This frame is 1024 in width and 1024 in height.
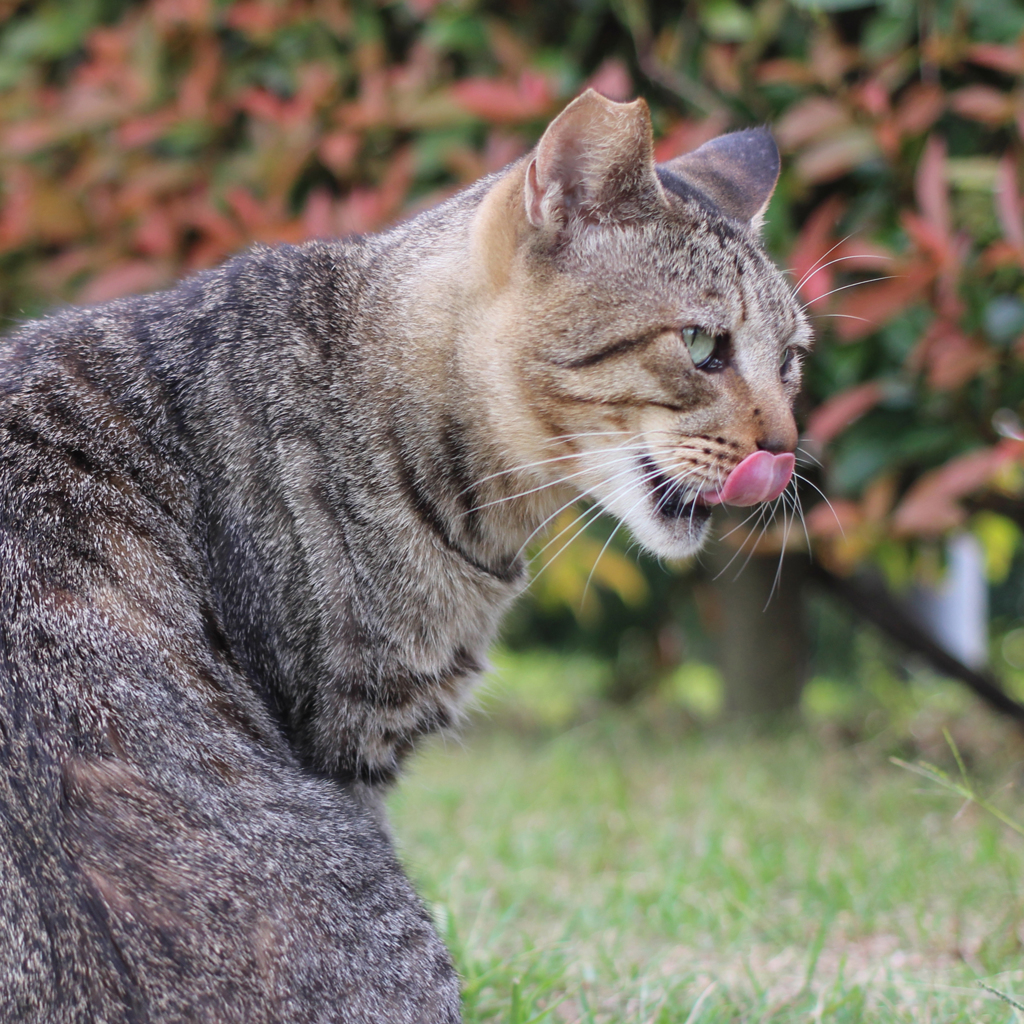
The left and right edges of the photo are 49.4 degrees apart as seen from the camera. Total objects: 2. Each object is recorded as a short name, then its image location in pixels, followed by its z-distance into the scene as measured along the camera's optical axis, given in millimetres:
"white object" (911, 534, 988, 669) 4406
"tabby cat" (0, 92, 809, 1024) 1296
